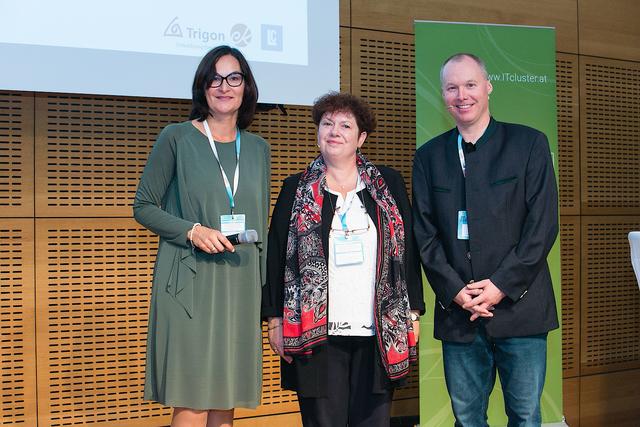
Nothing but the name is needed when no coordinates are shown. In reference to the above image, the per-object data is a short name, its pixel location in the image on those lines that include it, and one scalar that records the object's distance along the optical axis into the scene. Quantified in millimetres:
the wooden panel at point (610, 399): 4121
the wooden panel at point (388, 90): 3635
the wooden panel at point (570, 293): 4082
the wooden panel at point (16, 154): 2947
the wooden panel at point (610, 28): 4184
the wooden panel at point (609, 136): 4160
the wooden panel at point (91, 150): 3016
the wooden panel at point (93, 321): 3027
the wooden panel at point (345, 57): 3574
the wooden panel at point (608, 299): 4145
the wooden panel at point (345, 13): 3566
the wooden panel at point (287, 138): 3479
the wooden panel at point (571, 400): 4062
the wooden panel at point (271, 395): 3455
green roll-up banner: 3105
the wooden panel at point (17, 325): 2953
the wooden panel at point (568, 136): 4086
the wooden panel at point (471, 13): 3640
